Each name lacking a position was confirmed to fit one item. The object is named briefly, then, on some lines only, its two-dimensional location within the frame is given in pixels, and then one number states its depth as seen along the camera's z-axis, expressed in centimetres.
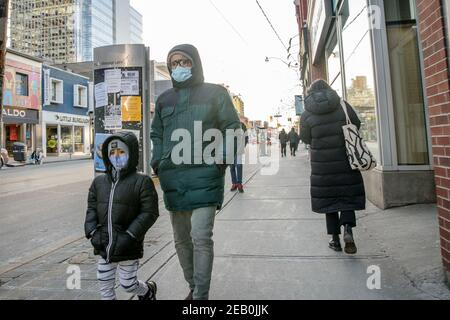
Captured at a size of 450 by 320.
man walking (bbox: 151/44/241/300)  256
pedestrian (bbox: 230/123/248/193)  812
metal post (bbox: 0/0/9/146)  333
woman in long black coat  375
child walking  247
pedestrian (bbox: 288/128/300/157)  2255
